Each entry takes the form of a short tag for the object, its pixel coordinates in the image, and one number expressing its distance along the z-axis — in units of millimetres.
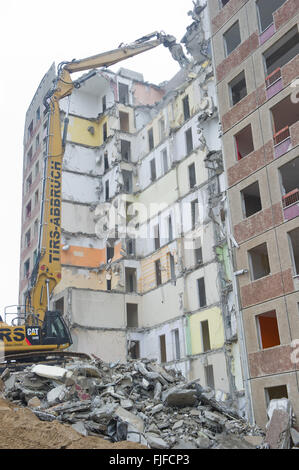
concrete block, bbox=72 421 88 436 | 15820
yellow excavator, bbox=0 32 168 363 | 24750
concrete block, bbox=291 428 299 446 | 18331
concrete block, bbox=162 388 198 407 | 19234
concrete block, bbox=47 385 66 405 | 19031
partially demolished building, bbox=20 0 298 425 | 23781
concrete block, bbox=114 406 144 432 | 16648
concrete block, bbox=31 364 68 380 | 20828
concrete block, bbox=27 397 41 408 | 18891
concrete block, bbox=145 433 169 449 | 15430
